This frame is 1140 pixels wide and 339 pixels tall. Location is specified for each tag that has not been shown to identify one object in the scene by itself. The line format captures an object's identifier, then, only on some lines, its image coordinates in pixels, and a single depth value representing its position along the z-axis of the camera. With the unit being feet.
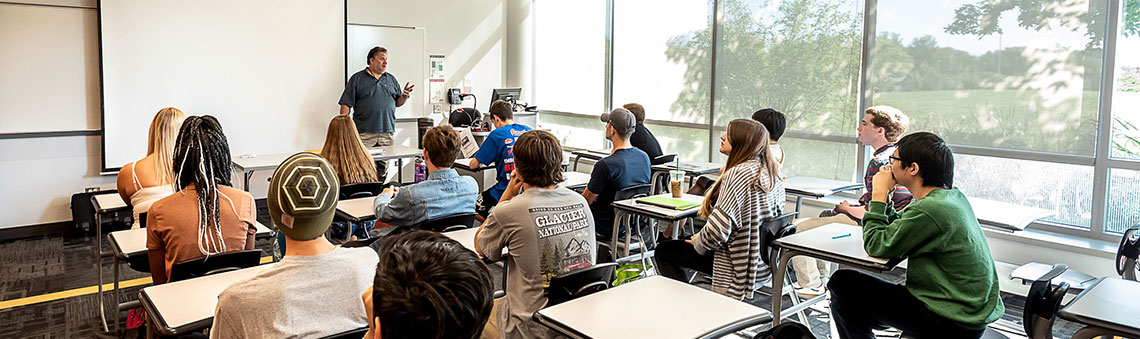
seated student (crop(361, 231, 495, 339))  3.50
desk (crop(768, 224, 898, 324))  9.18
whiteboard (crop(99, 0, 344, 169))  19.62
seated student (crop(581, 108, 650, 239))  13.83
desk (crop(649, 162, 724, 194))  18.11
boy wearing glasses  8.38
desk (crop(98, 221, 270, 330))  9.53
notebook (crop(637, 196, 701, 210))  12.51
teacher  22.95
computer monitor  25.96
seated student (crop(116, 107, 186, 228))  12.25
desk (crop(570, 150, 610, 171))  22.28
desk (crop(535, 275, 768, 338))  6.64
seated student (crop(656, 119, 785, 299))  10.93
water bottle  17.41
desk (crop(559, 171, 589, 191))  15.74
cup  13.28
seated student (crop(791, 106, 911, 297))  13.61
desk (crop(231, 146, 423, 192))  17.52
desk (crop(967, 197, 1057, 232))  11.80
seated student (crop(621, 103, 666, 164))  18.35
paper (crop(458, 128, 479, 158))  23.45
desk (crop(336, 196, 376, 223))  11.95
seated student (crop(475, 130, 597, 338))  8.79
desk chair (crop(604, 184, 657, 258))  13.41
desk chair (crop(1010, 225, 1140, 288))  10.34
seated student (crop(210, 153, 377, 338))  5.60
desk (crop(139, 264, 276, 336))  6.75
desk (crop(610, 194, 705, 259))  12.09
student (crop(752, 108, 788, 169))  14.80
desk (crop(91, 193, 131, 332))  12.27
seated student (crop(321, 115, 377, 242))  14.84
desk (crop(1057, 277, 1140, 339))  6.88
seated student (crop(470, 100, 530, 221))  16.28
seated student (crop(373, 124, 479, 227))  11.35
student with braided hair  9.11
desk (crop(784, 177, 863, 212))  15.25
